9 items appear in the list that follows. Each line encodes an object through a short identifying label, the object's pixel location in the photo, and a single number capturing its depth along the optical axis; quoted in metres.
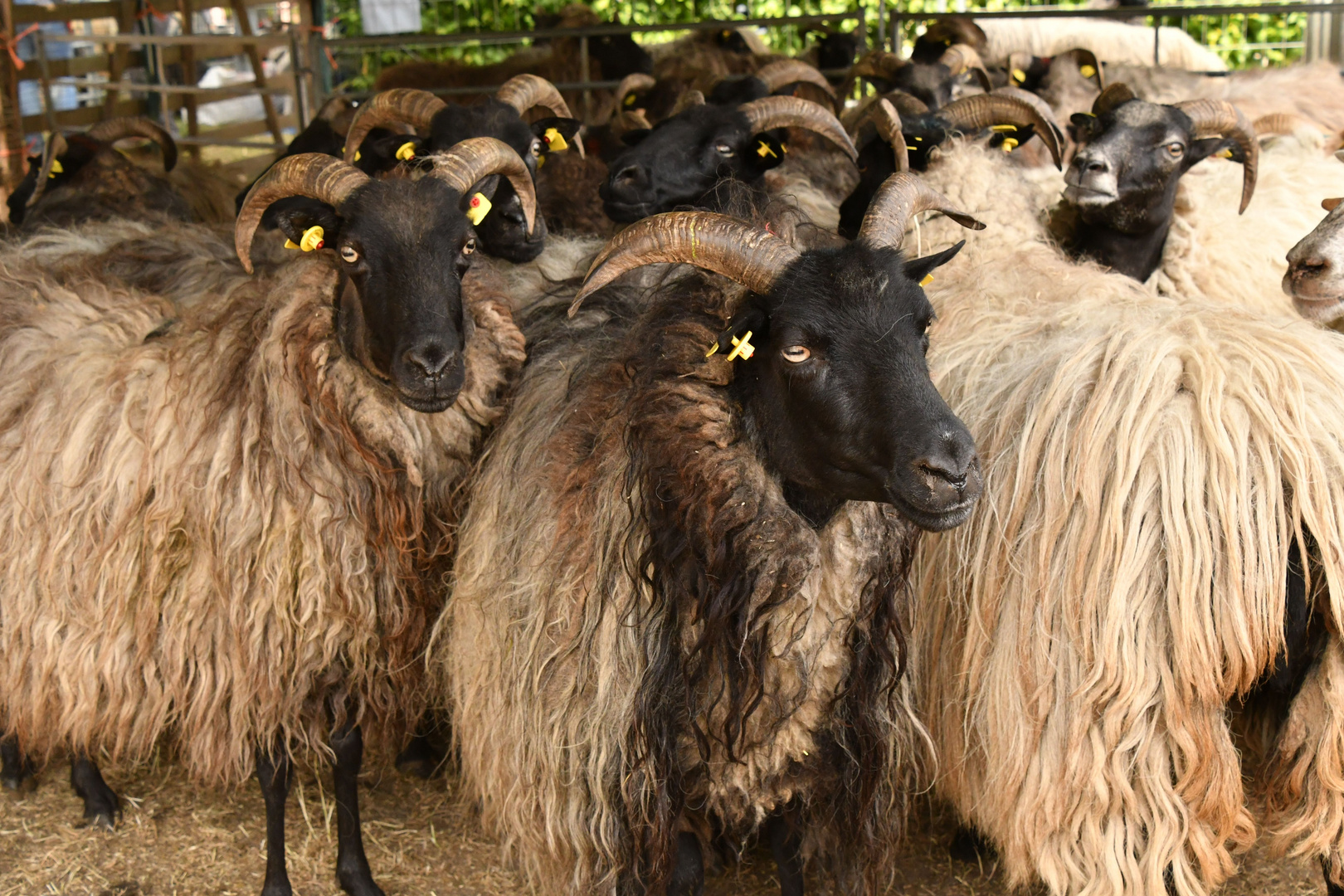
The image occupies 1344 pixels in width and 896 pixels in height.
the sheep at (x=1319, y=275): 3.67
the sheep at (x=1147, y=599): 2.77
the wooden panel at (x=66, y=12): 8.83
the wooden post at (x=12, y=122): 7.90
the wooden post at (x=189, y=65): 10.38
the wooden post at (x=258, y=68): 10.28
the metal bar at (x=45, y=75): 9.48
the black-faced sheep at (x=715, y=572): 2.68
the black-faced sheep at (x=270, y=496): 3.40
